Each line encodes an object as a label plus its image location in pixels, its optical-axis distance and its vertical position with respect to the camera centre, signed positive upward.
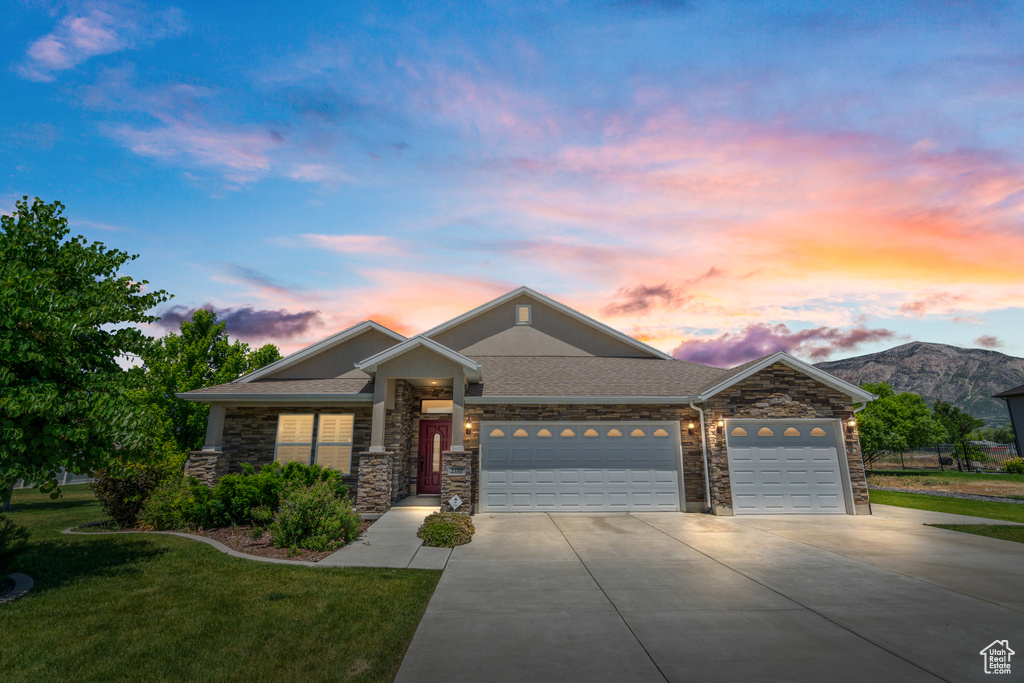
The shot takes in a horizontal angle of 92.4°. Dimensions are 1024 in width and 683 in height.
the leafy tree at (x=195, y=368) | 20.47 +3.15
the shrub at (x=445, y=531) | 10.28 -1.90
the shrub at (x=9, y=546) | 7.65 -1.85
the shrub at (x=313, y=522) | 9.87 -1.66
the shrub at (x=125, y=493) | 11.99 -1.28
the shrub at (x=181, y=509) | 11.77 -1.64
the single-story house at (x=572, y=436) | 14.39 +0.14
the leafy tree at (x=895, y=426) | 31.77 +0.98
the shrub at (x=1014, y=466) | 28.78 -1.41
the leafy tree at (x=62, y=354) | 6.79 +1.29
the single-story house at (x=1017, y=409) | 35.19 +2.31
